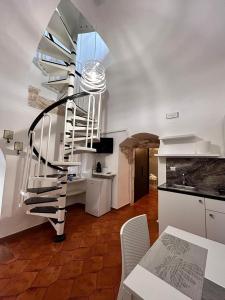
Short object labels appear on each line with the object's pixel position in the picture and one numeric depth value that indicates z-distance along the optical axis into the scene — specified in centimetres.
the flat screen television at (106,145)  387
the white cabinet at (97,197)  338
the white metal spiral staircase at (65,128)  206
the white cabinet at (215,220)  181
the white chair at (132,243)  95
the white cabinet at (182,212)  198
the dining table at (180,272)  64
